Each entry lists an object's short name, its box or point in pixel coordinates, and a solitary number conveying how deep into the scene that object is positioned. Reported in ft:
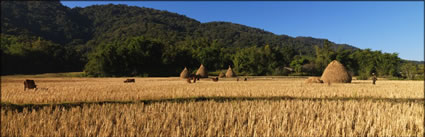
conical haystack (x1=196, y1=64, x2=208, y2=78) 126.70
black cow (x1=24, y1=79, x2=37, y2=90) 42.76
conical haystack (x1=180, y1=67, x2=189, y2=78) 118.47
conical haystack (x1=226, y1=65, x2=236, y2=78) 137.96
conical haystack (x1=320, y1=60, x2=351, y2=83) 83.15
